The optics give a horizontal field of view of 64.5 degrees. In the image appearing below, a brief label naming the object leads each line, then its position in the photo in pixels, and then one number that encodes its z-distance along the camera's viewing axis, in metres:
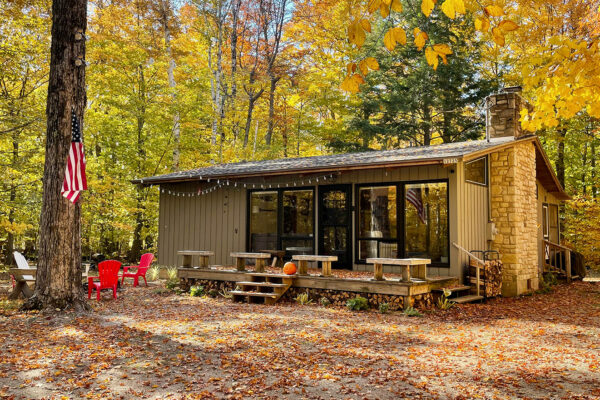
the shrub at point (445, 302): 8.03
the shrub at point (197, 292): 9.84
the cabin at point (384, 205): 9.22
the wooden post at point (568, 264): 13.12
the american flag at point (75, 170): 6.77
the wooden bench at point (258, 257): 9.23
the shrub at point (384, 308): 7.83
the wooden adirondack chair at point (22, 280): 8.12
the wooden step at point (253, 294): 8.75
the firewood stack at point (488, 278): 9.06
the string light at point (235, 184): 10.65
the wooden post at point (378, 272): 8.14
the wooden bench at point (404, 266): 7.77
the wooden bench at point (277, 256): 10.58
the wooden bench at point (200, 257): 10.06
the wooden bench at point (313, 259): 8.63
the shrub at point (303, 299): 8.72
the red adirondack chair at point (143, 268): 10.95
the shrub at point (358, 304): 8.10
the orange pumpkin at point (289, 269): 8.98
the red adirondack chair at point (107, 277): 8.60
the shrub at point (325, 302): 8.53
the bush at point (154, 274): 12.34
